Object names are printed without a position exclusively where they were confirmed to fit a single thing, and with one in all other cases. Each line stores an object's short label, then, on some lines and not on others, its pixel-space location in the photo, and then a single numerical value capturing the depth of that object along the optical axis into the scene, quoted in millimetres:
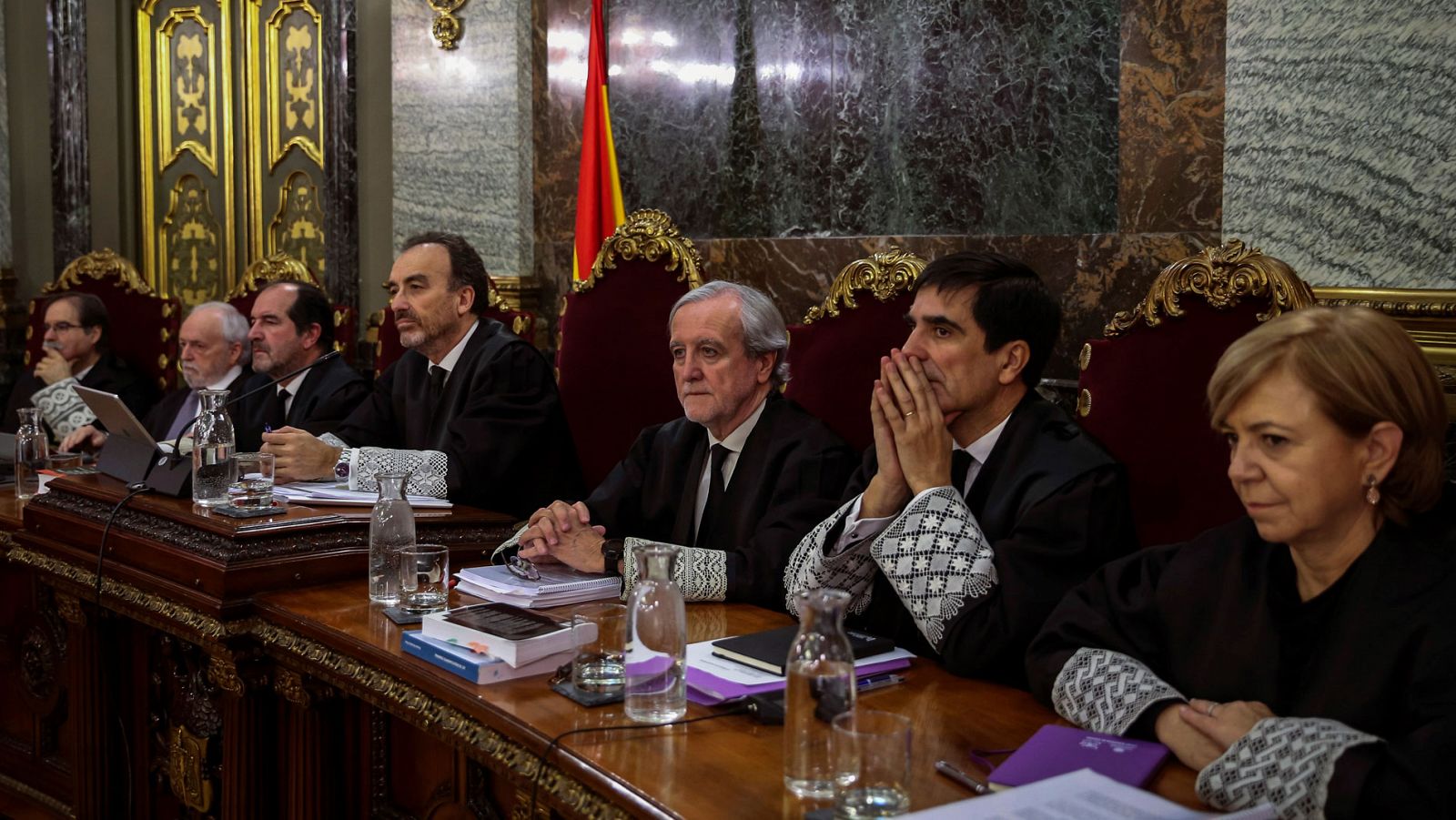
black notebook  1783
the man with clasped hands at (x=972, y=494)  1937
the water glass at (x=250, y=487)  2689
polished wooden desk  1537
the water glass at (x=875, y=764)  1295
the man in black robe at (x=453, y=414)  3248
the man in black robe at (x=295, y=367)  4070
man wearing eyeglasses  5031
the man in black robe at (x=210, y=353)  4453
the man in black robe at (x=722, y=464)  2436
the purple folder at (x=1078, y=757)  1399
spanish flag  4477
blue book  1807
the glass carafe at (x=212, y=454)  2727
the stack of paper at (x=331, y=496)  2811
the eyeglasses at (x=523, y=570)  2326
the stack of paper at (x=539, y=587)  2217
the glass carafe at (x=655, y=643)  1605
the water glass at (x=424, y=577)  2195
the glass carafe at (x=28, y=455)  3486
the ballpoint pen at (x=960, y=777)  1392
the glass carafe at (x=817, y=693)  1365
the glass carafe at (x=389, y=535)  2246
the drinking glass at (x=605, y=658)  1750
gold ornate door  5961
